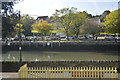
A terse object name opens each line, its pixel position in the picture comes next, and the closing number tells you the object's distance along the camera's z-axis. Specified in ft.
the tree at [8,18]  64.74
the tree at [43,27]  198.11
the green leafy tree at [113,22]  151.02
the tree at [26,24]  203.10
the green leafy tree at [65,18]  168.89
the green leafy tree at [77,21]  167.53
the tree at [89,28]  167.87
